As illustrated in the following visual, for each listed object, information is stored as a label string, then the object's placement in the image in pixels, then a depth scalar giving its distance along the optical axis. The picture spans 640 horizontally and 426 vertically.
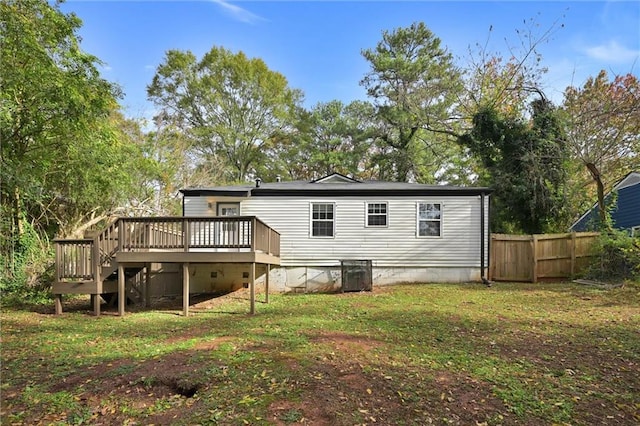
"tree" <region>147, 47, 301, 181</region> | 27.06
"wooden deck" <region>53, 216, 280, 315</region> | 8.56
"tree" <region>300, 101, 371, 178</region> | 26.83
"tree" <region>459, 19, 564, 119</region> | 17.09
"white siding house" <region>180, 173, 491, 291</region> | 12.82
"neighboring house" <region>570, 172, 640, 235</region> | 14.12
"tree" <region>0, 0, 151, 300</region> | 8.35
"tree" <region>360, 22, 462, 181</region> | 22.89
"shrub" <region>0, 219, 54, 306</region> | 9.95
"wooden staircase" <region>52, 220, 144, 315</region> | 8.59
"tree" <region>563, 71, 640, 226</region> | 14.30
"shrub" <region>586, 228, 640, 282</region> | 11.05
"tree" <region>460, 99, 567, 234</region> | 15.45
